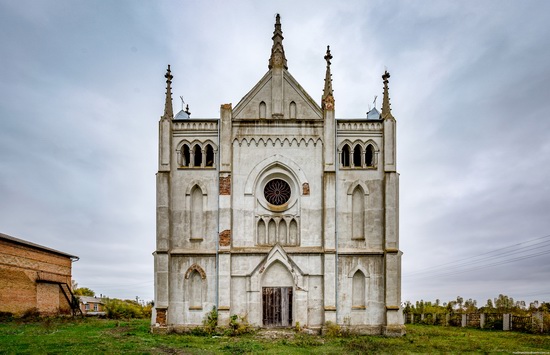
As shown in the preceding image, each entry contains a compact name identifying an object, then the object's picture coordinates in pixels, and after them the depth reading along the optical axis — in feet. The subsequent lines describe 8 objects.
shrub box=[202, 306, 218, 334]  74.43
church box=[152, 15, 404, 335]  76.95
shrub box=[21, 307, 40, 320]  94.39
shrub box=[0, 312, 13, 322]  88.21
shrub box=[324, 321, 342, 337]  73.51
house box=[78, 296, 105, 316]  153.69
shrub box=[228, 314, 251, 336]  73.97
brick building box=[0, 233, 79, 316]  97.40
